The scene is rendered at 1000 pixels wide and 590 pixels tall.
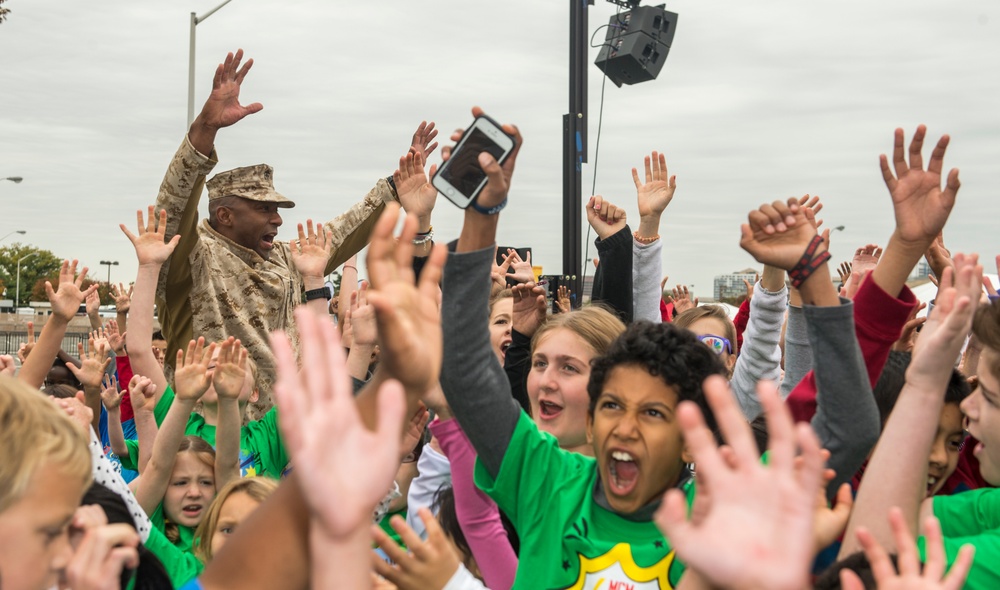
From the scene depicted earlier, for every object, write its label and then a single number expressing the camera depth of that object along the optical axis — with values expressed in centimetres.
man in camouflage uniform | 485
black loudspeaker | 966
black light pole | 776
